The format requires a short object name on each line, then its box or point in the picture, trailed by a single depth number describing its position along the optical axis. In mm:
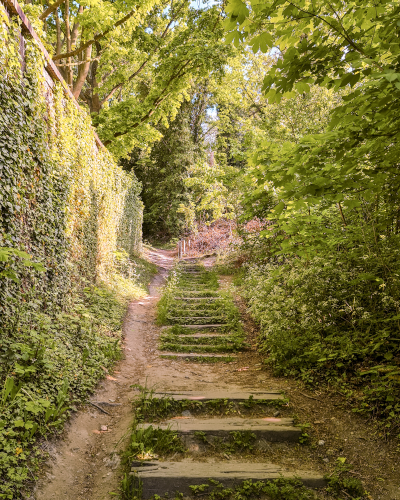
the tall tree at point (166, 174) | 23109
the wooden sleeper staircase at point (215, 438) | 2904
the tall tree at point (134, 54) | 9523
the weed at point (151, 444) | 3248
